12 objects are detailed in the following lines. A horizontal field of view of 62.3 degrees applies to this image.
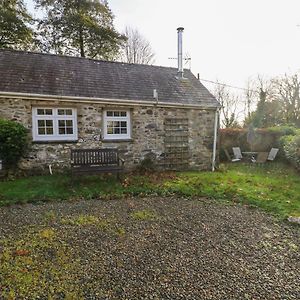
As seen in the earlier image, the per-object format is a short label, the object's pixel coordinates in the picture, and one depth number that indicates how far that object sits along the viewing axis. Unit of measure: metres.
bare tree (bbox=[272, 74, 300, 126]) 22.78
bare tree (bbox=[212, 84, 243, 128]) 27.67
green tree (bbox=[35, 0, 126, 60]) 19.05
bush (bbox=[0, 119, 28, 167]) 8.12
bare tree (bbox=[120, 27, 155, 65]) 25.11
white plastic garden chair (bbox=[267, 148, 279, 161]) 14.23
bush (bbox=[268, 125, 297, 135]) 14.61
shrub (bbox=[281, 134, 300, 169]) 11.00
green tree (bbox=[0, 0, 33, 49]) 16.69
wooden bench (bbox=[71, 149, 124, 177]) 8.16
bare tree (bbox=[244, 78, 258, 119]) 27.33
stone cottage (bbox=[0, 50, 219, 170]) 9.11
